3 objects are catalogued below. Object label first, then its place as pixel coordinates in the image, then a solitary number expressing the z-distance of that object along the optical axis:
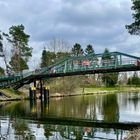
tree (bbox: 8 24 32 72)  130.38
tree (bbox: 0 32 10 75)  125.31
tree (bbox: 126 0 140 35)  57.01
